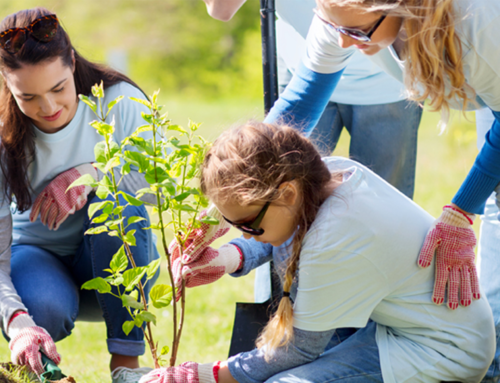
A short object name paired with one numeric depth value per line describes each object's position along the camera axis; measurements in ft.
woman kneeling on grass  13.80
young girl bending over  12.93
